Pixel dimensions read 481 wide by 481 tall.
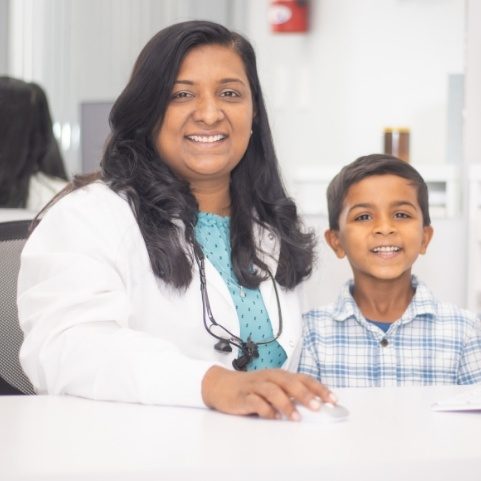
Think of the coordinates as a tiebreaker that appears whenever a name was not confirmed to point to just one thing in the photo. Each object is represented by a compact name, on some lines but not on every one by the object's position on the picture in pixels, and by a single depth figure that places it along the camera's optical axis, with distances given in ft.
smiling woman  4.49
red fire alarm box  15.60
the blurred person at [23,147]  12.39
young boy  6.68
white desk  2.76
